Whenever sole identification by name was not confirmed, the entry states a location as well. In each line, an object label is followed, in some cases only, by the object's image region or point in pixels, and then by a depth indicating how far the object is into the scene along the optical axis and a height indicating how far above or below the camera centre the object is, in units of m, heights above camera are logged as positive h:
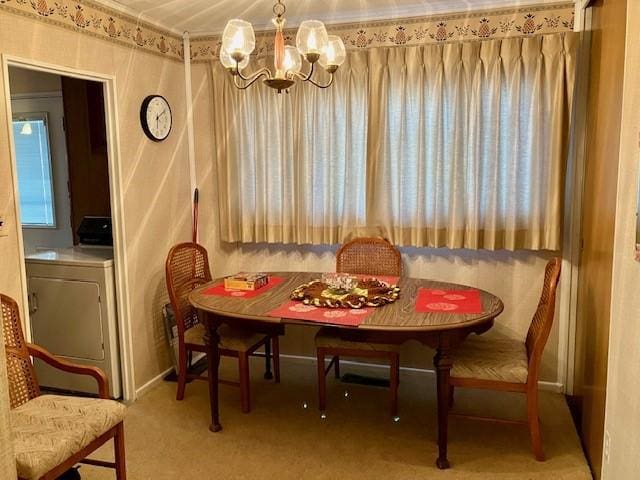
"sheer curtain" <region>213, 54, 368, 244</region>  3.64 +0.14
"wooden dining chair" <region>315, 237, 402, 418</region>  3.01 -0.93
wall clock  3.47 +0.43
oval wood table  2.50 -0.71
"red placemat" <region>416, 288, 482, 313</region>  2.70 -0.68
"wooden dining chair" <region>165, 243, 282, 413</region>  3.14 -0.95
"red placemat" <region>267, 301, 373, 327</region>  2.55 -0.69
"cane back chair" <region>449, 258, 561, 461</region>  2.53 -0.97
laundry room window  4.56 +0.11
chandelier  2.31 +0.60
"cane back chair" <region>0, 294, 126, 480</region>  1.91 -0.96
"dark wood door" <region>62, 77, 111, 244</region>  4.13 +0.28
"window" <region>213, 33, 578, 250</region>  3.25 +0.19
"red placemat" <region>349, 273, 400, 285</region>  3.29 -0.65
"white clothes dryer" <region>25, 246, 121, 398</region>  3.34 -0.86
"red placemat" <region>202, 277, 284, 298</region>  3.05 -0.67
